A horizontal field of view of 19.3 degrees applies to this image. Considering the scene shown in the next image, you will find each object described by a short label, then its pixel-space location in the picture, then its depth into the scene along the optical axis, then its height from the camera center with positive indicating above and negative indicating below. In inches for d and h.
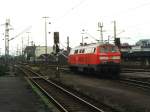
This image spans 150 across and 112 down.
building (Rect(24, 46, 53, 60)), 5762.3 +205.6
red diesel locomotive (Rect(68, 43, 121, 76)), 1396.4 +21.7
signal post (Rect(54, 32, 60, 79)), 1373.0 +84.7
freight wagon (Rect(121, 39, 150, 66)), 2774.1 +67.8
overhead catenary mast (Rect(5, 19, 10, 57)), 2468.0 +184.3
